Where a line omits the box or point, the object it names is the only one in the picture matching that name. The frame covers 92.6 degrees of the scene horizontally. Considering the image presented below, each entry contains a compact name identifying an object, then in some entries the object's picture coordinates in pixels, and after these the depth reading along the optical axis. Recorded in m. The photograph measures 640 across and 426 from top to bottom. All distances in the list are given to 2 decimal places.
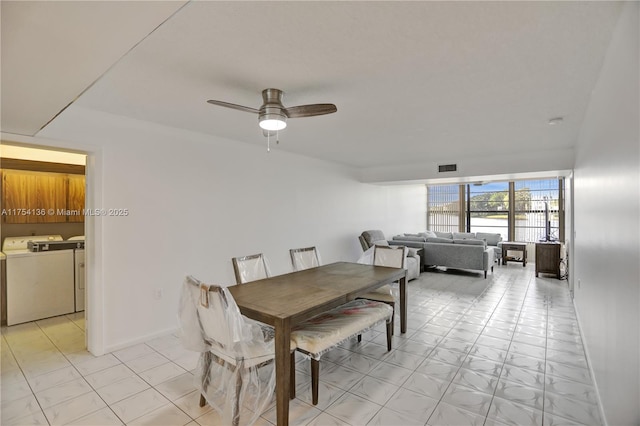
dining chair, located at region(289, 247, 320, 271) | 3.59
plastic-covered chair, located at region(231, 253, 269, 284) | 2.97
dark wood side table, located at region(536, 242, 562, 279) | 6.03
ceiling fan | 2.25
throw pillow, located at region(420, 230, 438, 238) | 8.24
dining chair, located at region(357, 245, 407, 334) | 3.34
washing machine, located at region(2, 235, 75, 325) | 3.68
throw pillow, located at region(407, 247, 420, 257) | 6.16
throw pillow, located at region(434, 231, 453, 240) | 8.52
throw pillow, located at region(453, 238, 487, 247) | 6.45
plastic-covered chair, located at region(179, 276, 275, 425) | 1.88
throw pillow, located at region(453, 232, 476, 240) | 8.21
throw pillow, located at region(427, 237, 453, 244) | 6.87
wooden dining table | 1.89
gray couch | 6.23
